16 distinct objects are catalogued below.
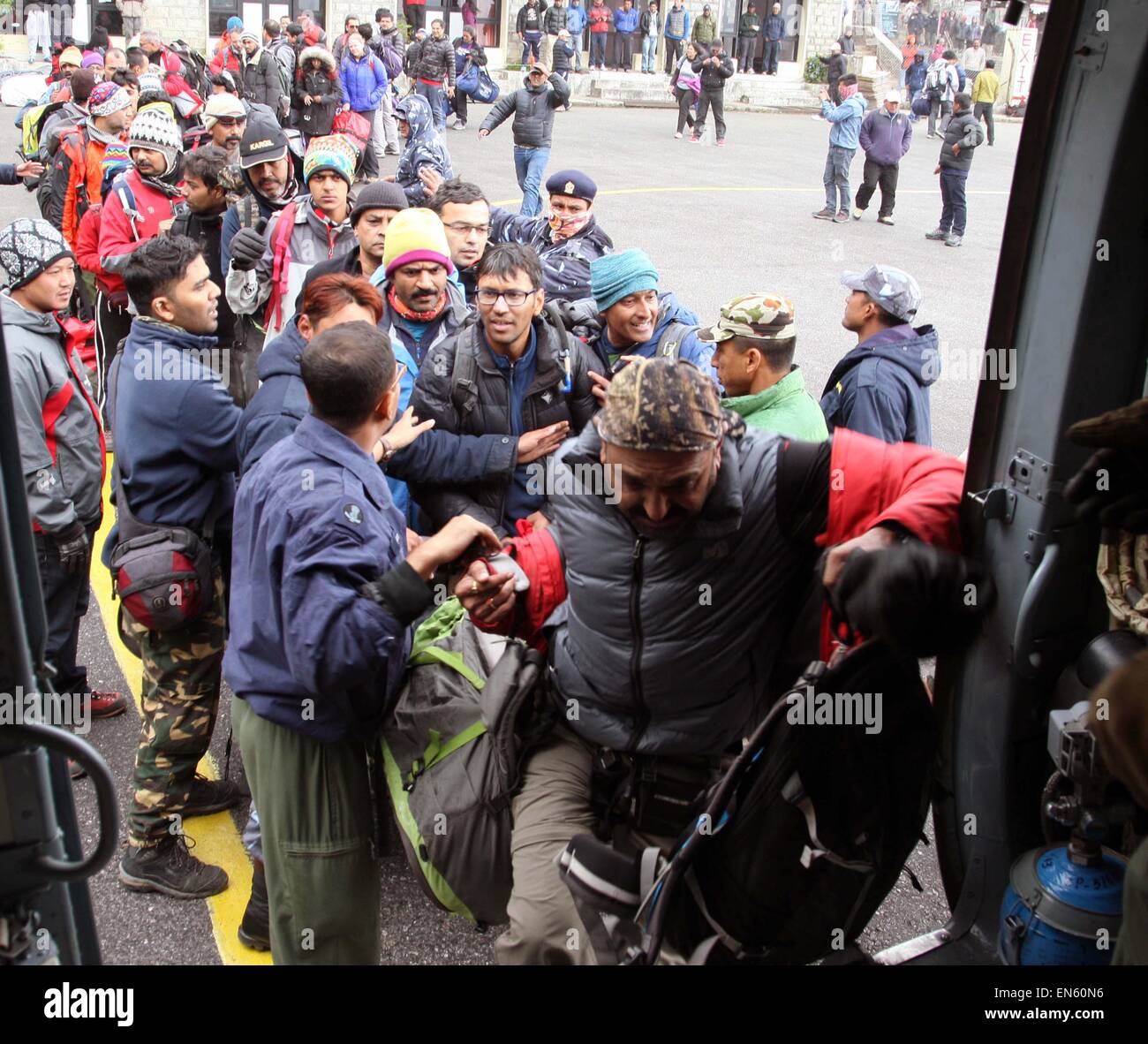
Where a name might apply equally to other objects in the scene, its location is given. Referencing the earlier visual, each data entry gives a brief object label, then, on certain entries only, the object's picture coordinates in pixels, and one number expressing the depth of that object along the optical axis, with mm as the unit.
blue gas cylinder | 2400
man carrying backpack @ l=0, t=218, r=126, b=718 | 4320
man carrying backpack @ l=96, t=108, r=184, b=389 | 7328
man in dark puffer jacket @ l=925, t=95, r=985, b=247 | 15258
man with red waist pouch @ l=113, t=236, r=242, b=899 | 4039
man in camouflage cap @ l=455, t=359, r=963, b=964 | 2732
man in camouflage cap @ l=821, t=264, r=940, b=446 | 4758
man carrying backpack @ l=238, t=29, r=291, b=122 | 18547
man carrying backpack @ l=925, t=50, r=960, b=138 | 26598
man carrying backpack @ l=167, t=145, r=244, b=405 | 7086
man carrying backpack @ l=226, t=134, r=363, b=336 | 6152
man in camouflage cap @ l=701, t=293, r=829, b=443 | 4289
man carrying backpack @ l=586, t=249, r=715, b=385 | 4883
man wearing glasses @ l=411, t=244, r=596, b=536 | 4570
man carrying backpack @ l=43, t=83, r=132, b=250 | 8750
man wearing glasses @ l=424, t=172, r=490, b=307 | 6262
